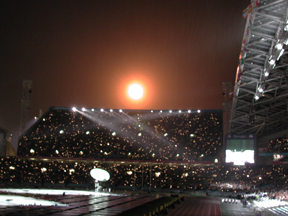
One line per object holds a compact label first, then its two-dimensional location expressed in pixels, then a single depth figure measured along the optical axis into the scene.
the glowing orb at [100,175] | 52.79
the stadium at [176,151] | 29.88
